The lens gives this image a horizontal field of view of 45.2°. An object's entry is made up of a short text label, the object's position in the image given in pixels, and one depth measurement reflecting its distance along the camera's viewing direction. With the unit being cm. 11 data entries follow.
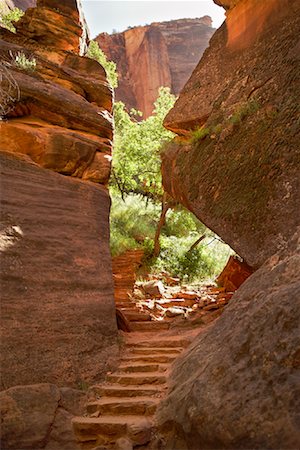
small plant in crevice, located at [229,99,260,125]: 679
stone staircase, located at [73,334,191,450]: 446
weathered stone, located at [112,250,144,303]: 1167
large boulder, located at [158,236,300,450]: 294
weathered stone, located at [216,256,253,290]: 1090
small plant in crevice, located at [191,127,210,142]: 757
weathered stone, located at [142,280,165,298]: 1204
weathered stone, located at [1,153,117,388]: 514
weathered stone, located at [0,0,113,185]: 712
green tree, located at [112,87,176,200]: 1692
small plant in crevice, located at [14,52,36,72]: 761
